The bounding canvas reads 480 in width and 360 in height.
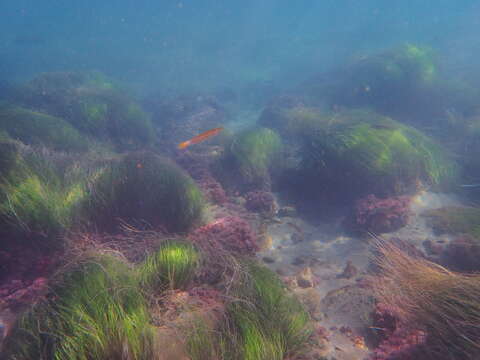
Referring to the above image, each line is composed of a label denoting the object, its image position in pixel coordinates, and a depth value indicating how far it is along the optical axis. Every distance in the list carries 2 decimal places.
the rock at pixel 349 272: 4.90
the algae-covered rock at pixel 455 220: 5.77
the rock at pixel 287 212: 7.13
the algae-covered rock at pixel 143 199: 4.99
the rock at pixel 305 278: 4.63
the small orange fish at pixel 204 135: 5.38
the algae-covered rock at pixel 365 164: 7.62
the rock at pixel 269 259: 5.30
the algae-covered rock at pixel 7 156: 4.38
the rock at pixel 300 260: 5.29
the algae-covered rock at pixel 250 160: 8.15
